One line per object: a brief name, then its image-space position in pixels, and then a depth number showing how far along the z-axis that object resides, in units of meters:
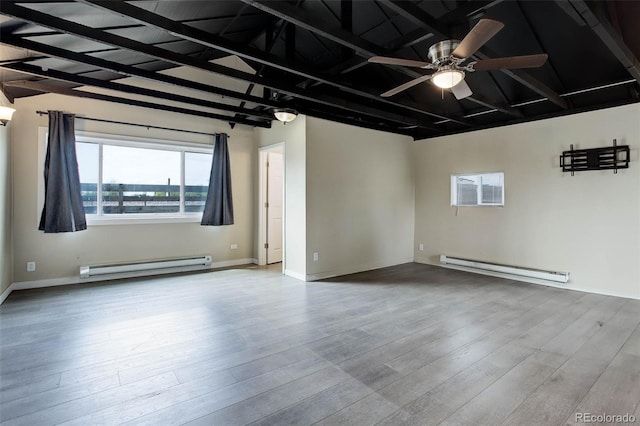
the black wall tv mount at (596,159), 4.07
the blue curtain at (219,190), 5.62
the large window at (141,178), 4.76
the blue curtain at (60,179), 4.24
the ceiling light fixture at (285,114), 4.45
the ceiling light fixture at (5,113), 3.43
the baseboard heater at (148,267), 4.68
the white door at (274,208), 6.23
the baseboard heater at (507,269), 4.53
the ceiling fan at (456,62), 2.26
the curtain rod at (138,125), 4.30
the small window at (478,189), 5.37
